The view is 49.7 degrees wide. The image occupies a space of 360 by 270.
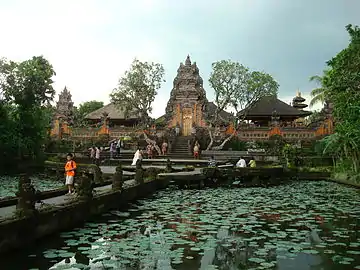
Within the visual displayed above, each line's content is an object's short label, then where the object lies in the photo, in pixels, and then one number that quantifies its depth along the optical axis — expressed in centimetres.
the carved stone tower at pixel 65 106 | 4094
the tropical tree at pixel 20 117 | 2544
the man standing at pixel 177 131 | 3592
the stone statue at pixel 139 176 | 1380
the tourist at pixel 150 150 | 2824
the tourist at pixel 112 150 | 2701
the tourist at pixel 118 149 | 2762
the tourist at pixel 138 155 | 1936
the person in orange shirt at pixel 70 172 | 1106
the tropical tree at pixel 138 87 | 2892
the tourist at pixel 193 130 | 3419
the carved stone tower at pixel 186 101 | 3703
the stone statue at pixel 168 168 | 1877
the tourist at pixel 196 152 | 2767
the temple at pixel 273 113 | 3743
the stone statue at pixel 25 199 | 664
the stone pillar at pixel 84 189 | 901
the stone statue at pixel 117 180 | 1147
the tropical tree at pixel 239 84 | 2930
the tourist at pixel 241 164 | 2003
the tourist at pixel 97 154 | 2438
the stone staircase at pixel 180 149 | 3000
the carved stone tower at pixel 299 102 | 4664
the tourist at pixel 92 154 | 2520
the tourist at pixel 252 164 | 2016
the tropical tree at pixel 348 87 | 1546
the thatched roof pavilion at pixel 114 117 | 4022
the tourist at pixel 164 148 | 3037
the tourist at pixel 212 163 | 1988
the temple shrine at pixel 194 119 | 3484
